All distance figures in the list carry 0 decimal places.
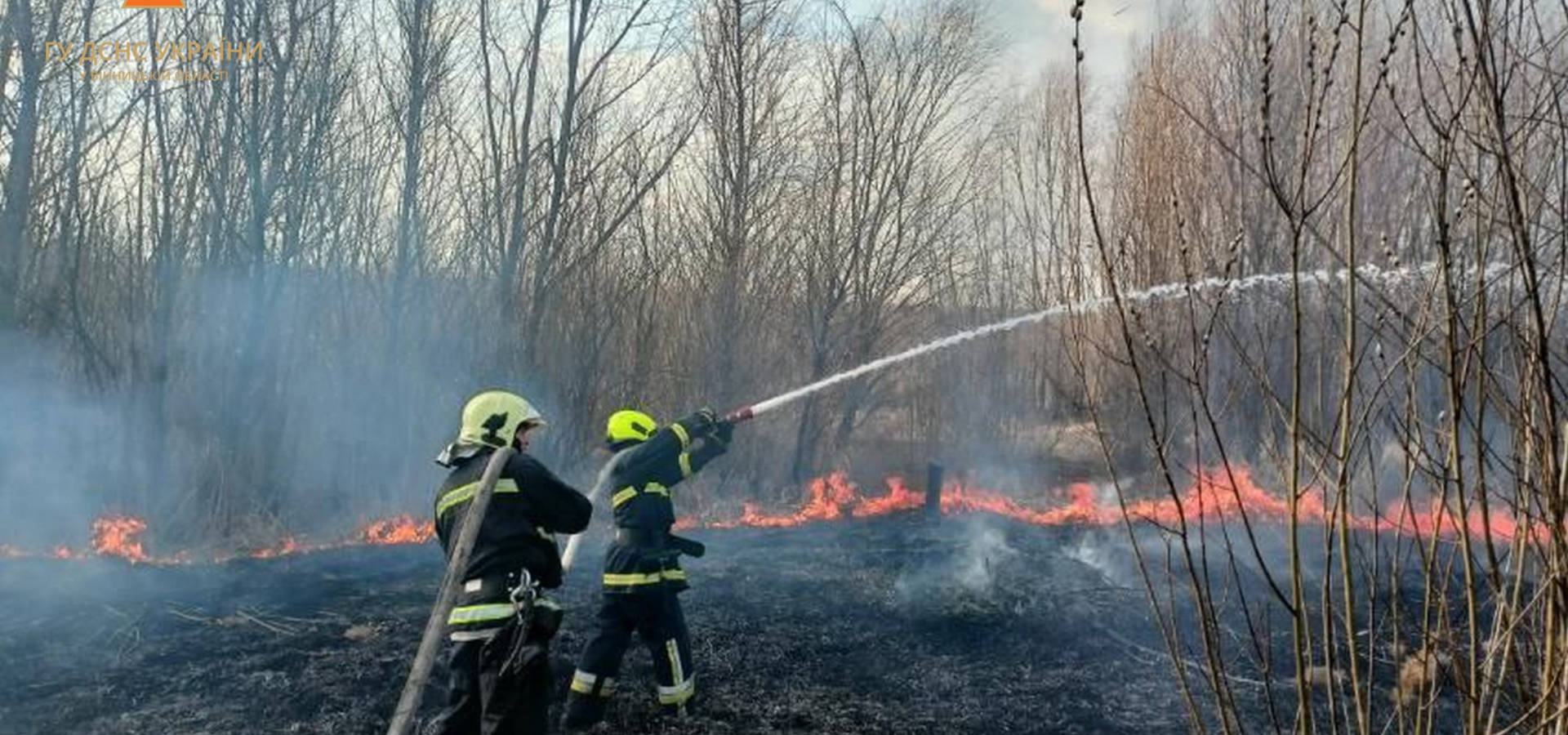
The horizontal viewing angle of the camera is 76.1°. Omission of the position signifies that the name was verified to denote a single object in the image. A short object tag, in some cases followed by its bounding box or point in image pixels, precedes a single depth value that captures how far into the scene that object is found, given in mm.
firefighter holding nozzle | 5617
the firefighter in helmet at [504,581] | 4441
